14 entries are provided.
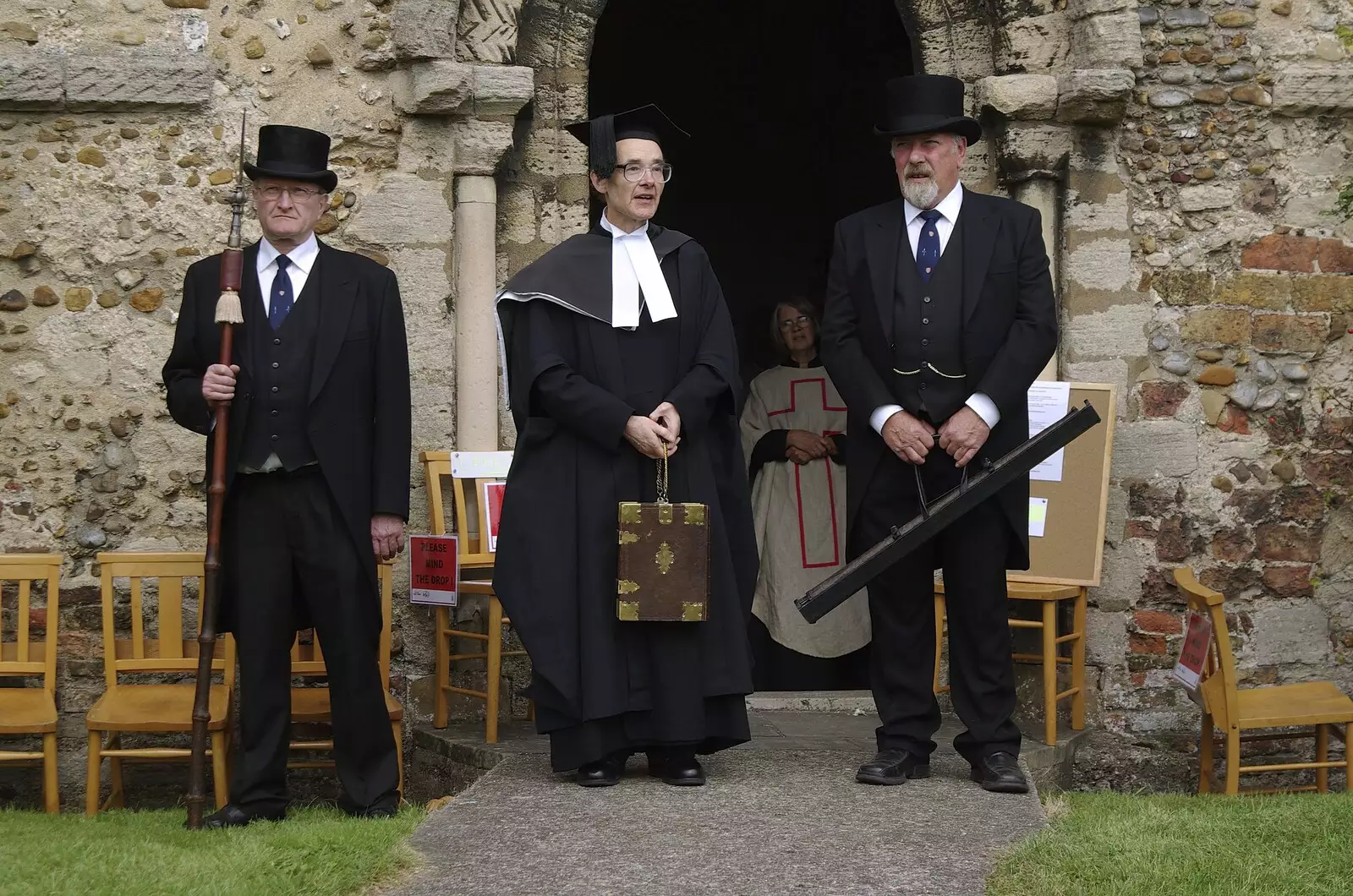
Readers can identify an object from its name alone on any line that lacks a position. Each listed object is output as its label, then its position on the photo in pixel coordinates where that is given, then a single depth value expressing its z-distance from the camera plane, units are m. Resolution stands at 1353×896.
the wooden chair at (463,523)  5.52
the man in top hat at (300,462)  4.29
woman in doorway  6.28
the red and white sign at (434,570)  5.30
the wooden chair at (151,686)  4.70
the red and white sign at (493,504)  5.59
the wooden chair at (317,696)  4.87
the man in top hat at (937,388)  4.23
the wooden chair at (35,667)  4.82
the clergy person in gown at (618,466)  4.19
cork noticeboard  5.56
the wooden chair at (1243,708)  4.91
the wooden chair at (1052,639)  5.37
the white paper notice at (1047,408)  5.55
